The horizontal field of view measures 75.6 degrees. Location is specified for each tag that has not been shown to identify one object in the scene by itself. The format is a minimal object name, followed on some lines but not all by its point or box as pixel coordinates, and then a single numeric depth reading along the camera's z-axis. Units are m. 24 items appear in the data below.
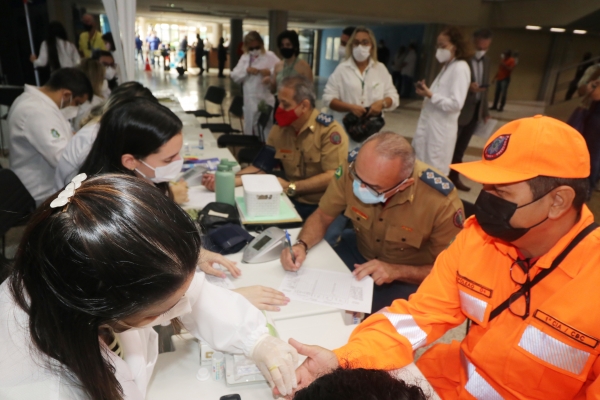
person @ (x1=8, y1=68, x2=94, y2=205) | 2.58
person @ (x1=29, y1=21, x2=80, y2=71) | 5.70
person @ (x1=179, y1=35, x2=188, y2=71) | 15.42
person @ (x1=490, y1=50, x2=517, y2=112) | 9.45
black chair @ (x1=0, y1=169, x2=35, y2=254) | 1.70
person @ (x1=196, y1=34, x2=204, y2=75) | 14.19
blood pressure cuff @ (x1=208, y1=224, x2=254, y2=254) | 1.63
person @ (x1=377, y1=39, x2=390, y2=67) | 10.38
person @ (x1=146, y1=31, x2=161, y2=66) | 17.19
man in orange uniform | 0.97
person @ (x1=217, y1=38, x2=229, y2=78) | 13.70
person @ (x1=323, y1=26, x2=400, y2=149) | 3.50
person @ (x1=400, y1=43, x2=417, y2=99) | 10.29
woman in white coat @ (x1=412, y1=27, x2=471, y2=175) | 3.36
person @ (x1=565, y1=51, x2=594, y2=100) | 8.46
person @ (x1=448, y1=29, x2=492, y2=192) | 3.79
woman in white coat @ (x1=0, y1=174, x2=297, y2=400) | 0.65
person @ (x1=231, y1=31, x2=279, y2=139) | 5.15
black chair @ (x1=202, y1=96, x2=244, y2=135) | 5.07
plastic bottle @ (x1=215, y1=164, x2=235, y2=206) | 2.03
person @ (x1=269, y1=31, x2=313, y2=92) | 4.45
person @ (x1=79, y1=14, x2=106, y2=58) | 6.61
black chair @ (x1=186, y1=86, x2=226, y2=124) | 5.79
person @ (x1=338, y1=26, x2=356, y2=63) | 4.95
